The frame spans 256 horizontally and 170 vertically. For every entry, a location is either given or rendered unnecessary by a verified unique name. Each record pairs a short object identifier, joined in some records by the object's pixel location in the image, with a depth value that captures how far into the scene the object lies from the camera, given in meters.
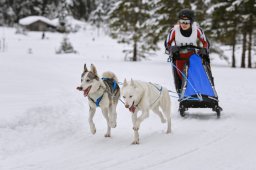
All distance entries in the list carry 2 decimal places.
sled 17.33
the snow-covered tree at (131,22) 68.50
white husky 13.21
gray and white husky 13.83
